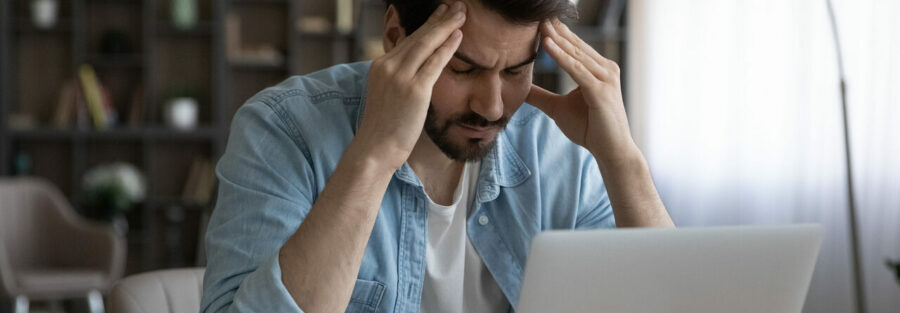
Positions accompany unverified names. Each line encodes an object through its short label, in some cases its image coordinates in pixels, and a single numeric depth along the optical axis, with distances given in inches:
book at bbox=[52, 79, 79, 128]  198.1
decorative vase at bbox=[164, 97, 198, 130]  199.2
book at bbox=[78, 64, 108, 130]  196.9
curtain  138.0
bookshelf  199.8
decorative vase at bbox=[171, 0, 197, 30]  199.0
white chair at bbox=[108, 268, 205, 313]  50.6
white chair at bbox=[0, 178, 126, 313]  156.9
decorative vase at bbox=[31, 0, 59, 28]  195.8
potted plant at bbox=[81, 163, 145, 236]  189.9
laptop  33.2
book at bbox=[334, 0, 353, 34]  205.0
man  46.7
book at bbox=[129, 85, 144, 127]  202.4
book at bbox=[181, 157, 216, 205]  203.3
